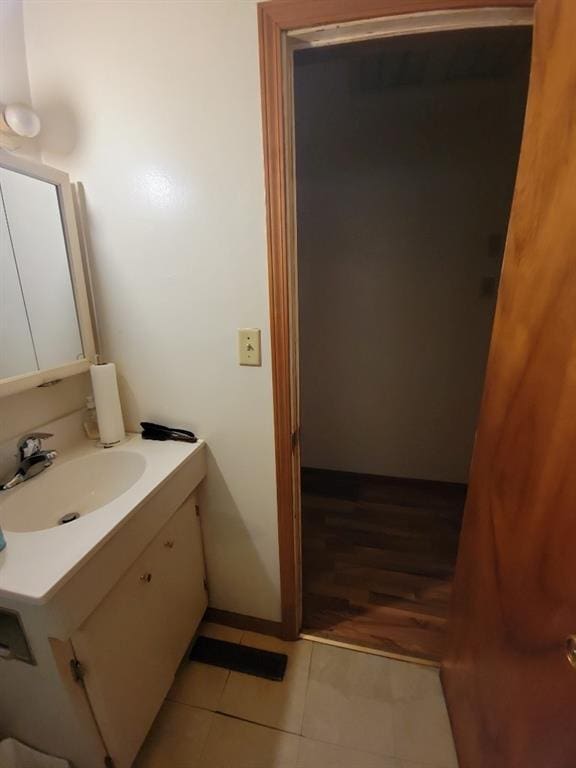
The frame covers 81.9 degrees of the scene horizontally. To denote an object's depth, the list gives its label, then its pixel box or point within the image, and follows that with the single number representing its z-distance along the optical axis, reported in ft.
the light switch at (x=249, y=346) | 3.51
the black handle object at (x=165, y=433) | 3.98
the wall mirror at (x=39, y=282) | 3.20
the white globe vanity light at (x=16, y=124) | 3.02
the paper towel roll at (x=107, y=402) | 3.77
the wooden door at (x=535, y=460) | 1.84
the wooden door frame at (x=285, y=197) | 2.62
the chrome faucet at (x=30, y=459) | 3.18
